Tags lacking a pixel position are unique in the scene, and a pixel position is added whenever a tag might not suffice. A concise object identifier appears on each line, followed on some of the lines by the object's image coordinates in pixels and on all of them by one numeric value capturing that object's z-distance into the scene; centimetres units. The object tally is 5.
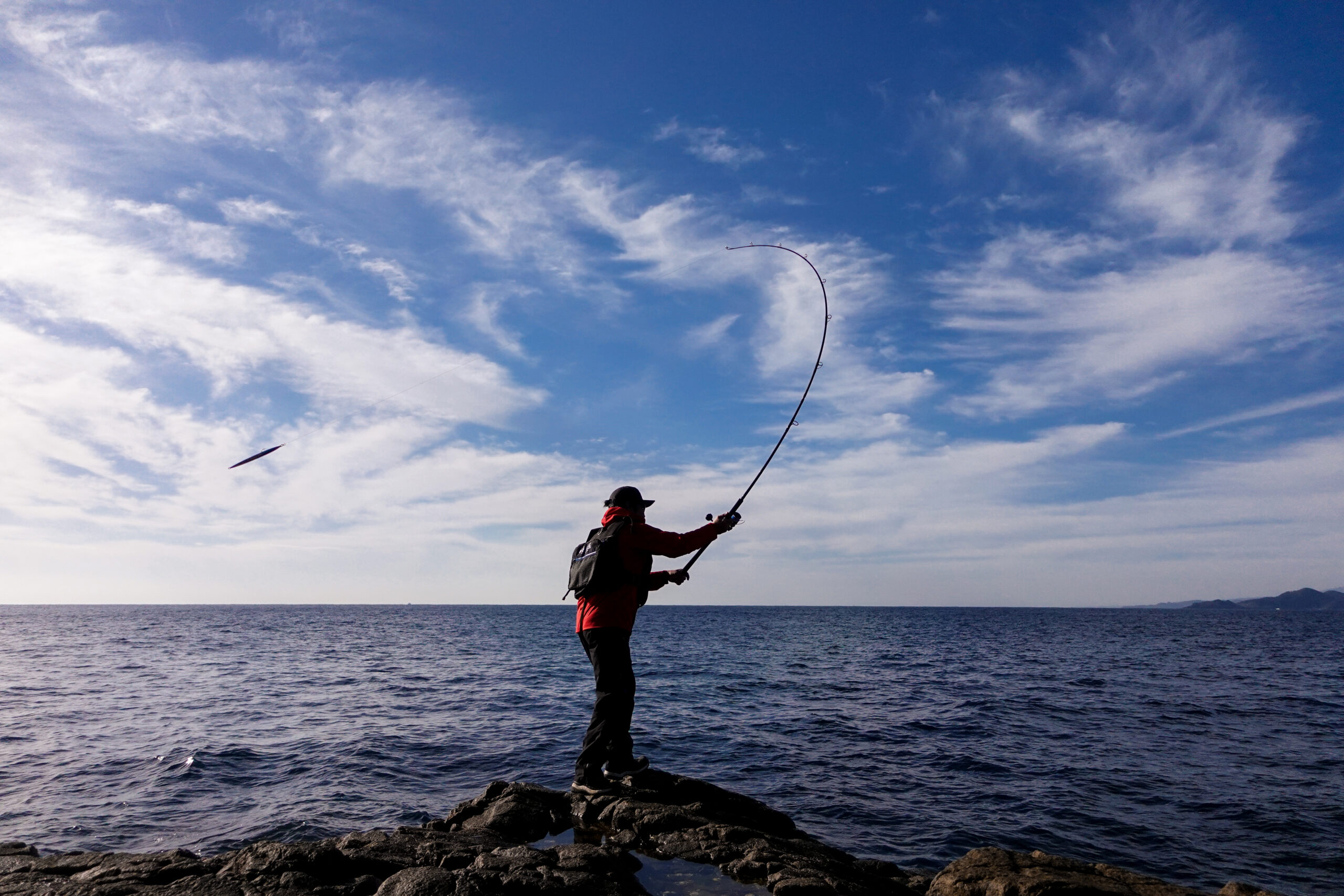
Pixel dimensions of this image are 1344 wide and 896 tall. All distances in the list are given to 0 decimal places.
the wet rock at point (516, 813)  620
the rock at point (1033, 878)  500
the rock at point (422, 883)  423
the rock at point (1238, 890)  523
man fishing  644
